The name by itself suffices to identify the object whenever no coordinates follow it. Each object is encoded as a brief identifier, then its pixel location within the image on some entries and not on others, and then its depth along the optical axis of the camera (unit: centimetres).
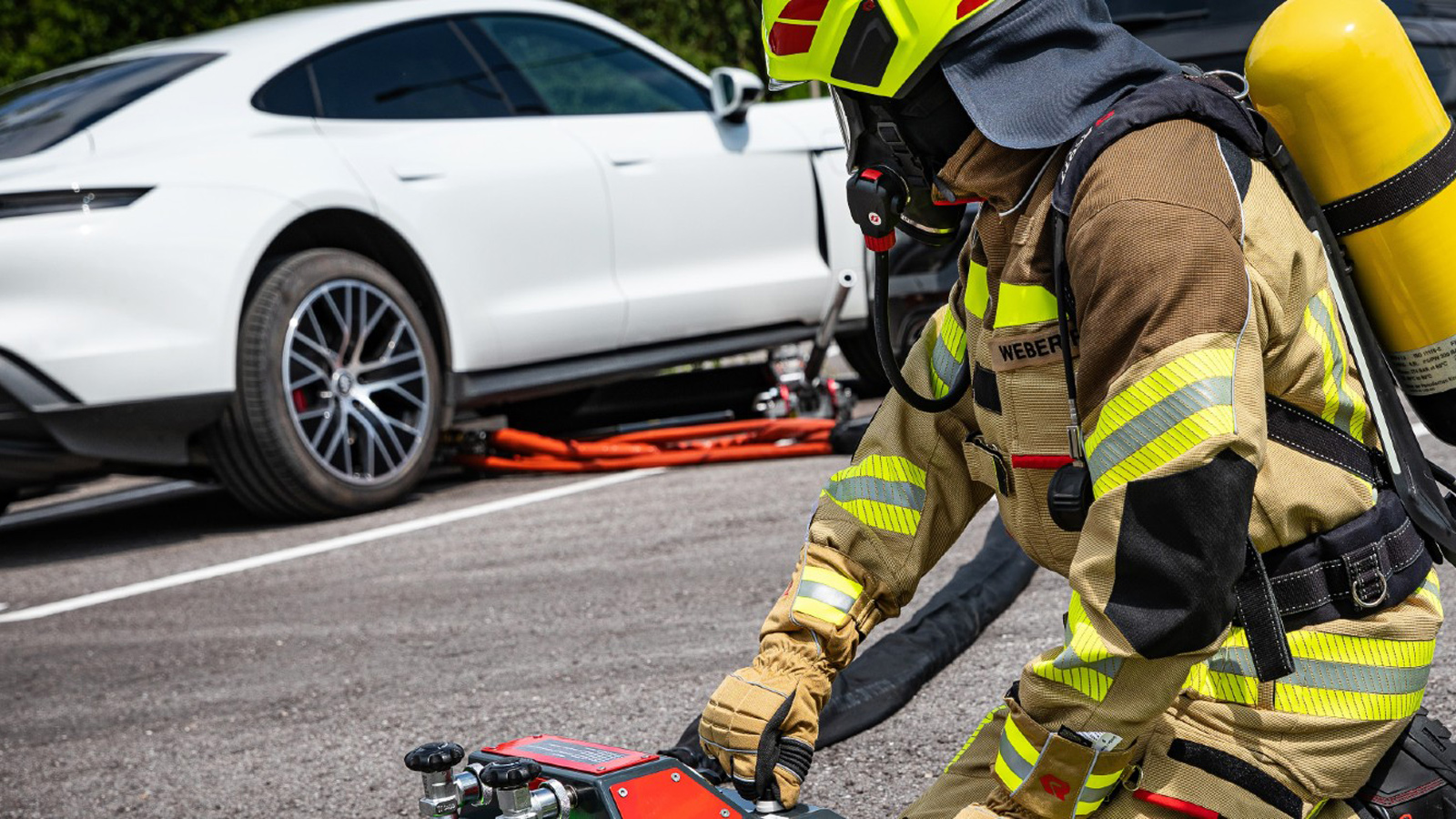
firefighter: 160
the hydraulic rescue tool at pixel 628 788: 191
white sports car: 516
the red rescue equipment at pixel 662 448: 633
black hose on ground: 305
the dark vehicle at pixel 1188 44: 519
